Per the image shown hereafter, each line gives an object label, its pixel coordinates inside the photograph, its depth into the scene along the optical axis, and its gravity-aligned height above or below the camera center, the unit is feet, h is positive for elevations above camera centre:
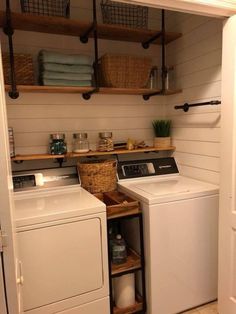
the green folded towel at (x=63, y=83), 6.44 +1.19
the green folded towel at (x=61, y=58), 6.33 +1.79
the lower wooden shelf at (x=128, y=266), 6.09 -3.34
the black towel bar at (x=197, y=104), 6.45 +0.56
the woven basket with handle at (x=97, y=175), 6.88 -1.27
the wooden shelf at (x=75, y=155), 6.53 -0.69
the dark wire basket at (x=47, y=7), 6.40 +3.13
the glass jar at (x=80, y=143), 7.24 -0.41
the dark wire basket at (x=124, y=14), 7.13 +3.20
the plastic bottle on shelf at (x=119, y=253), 6.34 -3.10
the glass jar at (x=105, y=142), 7.34 -0.41
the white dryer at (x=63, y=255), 5.03 -2.58
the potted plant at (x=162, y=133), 8.21 -0.23
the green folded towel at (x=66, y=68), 6.38 +1.56
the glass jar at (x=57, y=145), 6.93 -0.41
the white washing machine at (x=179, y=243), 5.97 -2.85
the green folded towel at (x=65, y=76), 6.41 +1.36
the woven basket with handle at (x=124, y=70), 6.97 +1.58
